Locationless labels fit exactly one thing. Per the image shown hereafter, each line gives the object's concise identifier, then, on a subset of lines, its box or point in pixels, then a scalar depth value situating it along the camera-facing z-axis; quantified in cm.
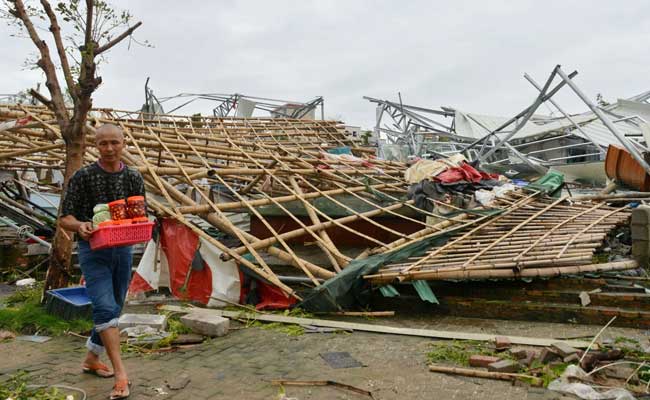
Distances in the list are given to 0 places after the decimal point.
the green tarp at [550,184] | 805
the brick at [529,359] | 309
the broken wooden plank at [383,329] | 363
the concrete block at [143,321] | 416
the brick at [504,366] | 298
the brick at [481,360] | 313
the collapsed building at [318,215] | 474
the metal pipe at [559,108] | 982
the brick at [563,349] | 308
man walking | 288
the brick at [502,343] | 348
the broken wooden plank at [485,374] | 285
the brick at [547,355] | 310
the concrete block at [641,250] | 544
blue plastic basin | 439
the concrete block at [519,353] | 320
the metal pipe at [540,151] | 1162
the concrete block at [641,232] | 539
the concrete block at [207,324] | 404
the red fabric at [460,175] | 739
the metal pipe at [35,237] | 729
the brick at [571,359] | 305
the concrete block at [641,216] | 534
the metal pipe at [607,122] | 768
